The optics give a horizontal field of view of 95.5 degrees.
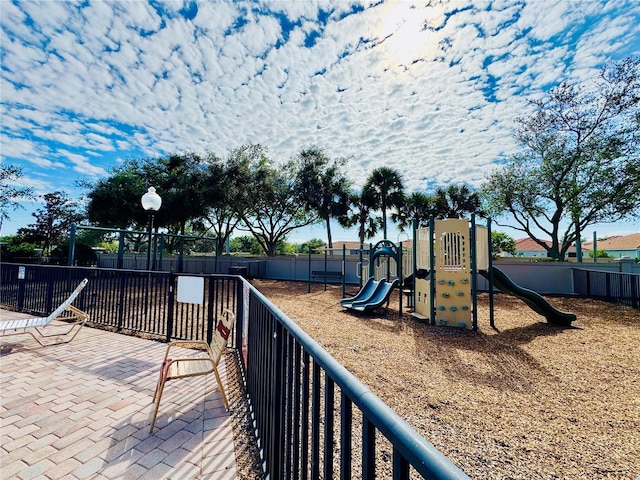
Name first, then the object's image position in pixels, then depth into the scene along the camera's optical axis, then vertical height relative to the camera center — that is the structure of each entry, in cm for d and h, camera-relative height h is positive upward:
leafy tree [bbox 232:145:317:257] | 1981 +397
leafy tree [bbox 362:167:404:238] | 2219 +523
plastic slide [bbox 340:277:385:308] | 915 -120
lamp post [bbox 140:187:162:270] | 826 +150
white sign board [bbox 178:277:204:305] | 458 -57
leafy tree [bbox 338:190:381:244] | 2373 +315
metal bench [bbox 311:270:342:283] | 1588 -116
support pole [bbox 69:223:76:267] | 922 +34
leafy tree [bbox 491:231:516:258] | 3488 +155
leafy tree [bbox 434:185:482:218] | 2312 +445
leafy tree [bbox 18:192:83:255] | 2358 +266
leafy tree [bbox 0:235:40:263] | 1703 +3
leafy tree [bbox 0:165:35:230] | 1894 +416
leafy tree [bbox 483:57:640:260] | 1306 +478
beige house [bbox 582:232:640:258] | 4184 +214
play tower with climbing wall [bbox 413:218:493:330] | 700 -28
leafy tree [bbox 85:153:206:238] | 1798 +398
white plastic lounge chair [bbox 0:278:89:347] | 464 -116
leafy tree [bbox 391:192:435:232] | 2422 +398
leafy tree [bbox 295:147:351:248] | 2189 +556
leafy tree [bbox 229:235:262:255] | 5961 +223
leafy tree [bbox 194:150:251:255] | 1892 +502
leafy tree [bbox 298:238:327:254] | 5560 +248
